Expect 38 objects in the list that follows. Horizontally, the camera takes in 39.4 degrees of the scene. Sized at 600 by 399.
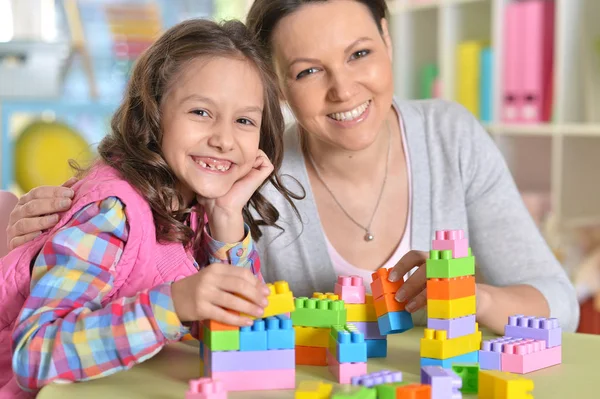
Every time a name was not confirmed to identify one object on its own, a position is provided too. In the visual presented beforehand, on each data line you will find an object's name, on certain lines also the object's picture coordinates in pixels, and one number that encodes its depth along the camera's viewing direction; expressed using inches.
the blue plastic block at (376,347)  46.0
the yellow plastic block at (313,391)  36.1
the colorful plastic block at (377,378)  36.9
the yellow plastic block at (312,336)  43.9
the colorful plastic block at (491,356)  42.7
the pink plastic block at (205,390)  35.6
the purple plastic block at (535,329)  44.1
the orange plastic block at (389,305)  44.7
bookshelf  105.0
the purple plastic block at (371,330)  46.1
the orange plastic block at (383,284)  44.8
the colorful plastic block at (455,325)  41.9
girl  39.9
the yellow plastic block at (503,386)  36.7
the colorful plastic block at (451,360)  41.7
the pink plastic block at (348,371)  40.1
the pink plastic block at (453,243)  42.2
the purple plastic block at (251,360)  39.4
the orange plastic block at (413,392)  35.7
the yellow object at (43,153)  168.4
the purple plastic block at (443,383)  36.5
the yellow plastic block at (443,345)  41.6
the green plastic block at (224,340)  39.3
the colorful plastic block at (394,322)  44.5
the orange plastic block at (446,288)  41.7
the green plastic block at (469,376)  39.4
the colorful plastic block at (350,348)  39.9
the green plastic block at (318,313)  43.9
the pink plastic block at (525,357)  42.3
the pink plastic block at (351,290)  47.0
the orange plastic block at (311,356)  44.0
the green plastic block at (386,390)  36.0
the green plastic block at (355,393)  35.0
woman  63.3
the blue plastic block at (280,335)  39.8
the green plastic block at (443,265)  41.8
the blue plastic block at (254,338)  39.6
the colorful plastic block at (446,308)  41.7
